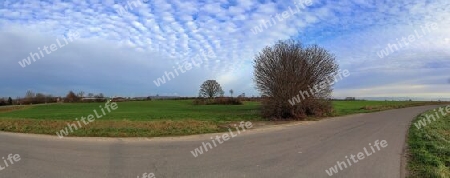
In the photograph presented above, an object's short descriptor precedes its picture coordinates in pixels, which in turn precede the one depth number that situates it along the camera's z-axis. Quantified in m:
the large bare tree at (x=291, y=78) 27.47
